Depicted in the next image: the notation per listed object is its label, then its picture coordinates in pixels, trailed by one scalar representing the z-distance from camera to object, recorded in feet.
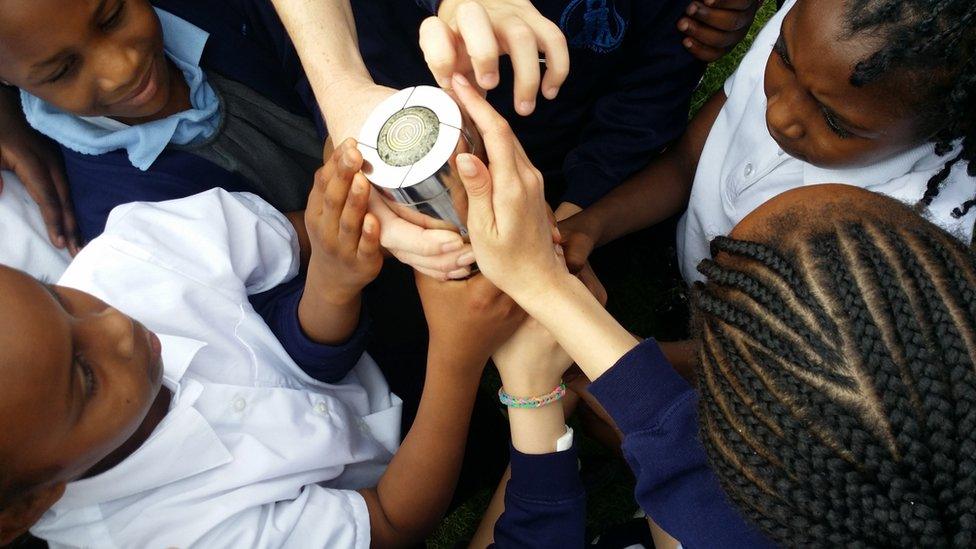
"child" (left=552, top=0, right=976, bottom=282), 2.38
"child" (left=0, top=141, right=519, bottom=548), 2.32
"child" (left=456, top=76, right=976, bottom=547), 1.74
